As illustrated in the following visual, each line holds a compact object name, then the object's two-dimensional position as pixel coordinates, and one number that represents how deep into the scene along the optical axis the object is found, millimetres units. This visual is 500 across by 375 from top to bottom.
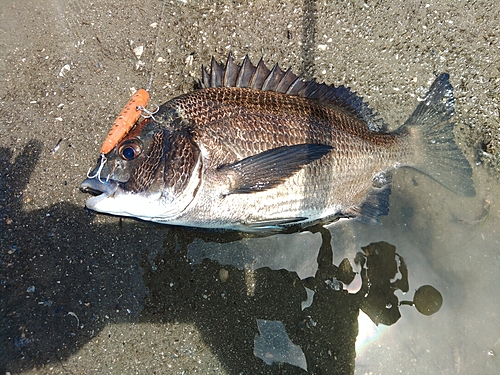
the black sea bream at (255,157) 324
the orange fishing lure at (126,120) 347
